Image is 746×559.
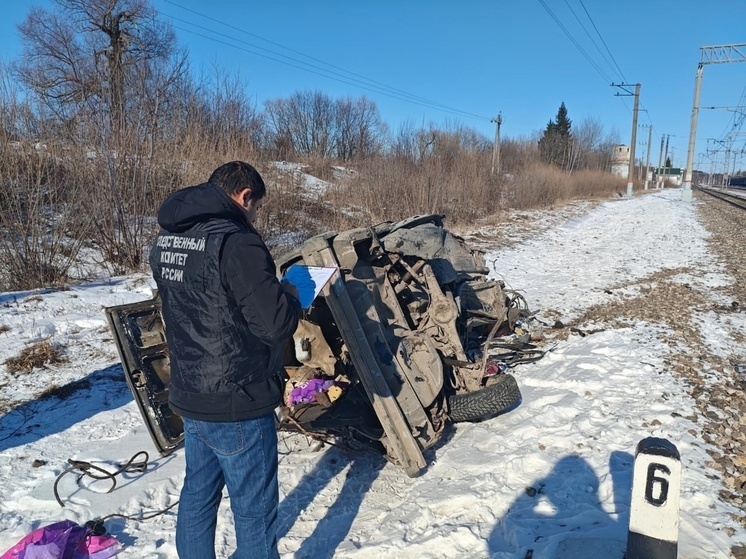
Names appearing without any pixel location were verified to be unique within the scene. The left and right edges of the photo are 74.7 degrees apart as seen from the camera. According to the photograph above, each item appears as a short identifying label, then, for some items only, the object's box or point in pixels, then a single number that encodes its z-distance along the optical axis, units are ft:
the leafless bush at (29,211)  24.26
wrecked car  11.57
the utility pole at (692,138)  107.65
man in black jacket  6.36
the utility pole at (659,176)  239.62
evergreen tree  138.21
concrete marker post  6.73
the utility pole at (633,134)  127.03
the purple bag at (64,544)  8.48
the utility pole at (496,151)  78.89
